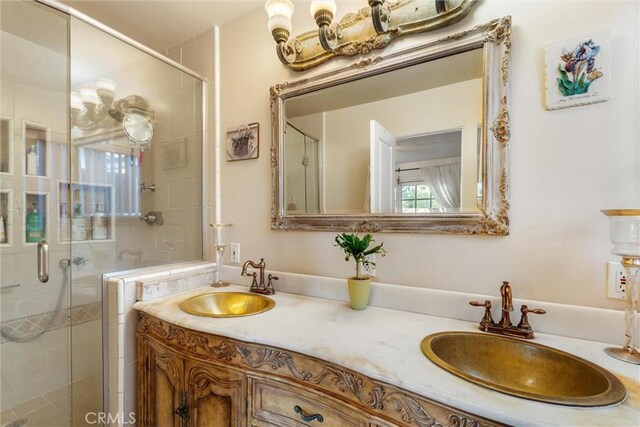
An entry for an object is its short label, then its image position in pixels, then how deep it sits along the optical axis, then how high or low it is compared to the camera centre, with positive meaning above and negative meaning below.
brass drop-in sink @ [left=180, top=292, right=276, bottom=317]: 1.34 -0.44
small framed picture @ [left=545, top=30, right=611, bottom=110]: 0.89 +0.45
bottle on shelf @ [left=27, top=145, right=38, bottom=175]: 1.50 +0.28
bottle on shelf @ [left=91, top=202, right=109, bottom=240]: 1.61 -0.07
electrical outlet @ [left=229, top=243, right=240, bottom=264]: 1.70 -0.24
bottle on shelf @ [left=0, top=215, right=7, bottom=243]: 1.48 -0.11
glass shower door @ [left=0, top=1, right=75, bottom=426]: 1.42 -0.07
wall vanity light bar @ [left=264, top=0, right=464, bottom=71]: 1.11 +0.80
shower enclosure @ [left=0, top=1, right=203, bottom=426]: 1.38 +0.05
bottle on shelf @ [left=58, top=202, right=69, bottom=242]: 1.48 -0.05
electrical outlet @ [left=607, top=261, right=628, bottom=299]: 0.86 -0.21
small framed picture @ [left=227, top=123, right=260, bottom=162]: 1.65 +0.42
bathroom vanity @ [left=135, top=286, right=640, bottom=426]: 0.61 -0.43
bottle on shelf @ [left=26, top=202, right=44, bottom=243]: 1.49 -0.07
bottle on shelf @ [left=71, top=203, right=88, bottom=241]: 1.52 -0.07
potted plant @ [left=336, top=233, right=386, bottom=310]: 1.17 -0.28
